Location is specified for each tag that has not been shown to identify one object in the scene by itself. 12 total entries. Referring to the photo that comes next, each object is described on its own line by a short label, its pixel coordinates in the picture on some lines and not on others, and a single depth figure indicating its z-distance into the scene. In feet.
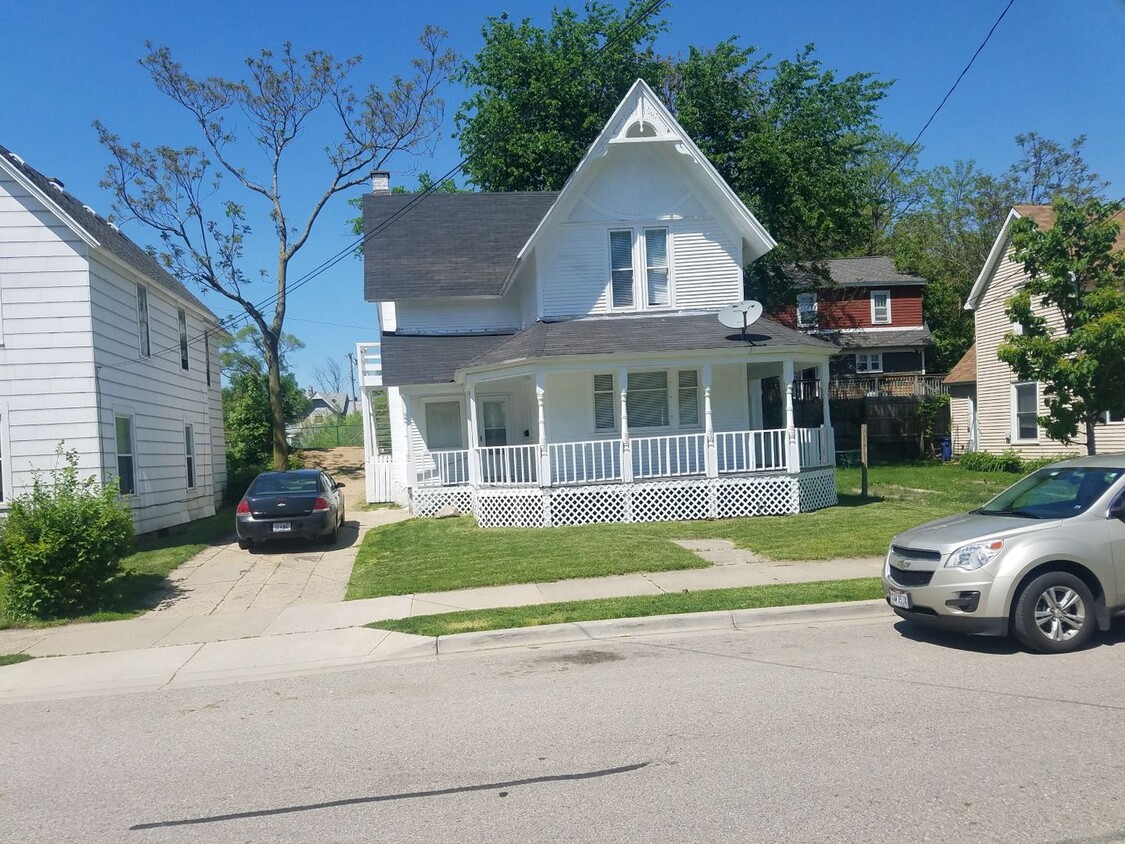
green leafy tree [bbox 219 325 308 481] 111.45
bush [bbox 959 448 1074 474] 88.38
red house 135.03
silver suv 24.84
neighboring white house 52.60
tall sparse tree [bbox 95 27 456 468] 105.09
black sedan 53.26
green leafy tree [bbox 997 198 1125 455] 45.78
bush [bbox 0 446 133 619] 36.47
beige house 88.74
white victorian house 58.23
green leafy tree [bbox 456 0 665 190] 101.91
